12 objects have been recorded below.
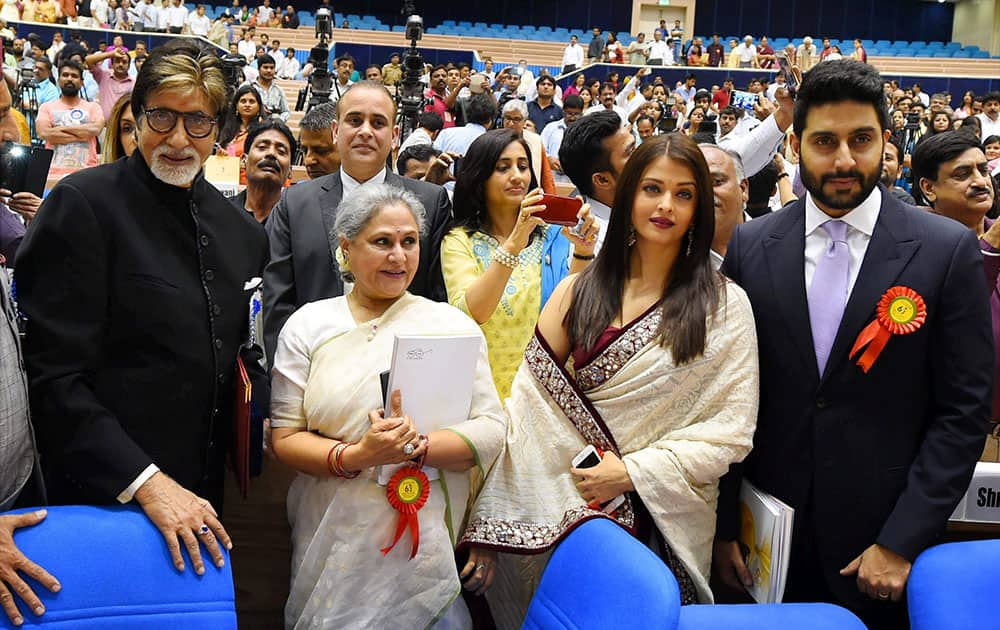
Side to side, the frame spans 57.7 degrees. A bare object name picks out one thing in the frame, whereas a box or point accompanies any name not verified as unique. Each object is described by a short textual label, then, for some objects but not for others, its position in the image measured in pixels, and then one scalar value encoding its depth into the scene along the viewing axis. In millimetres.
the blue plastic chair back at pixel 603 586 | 1530
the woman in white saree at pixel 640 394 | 1855
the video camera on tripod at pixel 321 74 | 5848
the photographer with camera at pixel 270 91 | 9477
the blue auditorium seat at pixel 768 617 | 1572
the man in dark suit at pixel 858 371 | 1752
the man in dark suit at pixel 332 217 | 2424
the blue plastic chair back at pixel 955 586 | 1616
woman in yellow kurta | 2266
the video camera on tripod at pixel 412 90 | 5406
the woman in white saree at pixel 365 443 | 1912
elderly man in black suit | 1635
